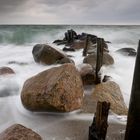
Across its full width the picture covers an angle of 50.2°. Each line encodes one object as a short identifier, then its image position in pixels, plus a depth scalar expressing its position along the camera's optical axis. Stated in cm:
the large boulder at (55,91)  249
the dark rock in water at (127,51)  718
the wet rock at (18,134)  180
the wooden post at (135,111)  153
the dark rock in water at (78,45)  850
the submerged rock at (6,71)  439
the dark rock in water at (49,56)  518
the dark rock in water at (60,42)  1040
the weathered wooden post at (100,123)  183
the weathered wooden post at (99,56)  375
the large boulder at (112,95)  266
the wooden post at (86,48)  641
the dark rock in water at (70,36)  1024
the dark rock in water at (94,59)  498
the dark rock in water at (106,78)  384
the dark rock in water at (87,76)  367
